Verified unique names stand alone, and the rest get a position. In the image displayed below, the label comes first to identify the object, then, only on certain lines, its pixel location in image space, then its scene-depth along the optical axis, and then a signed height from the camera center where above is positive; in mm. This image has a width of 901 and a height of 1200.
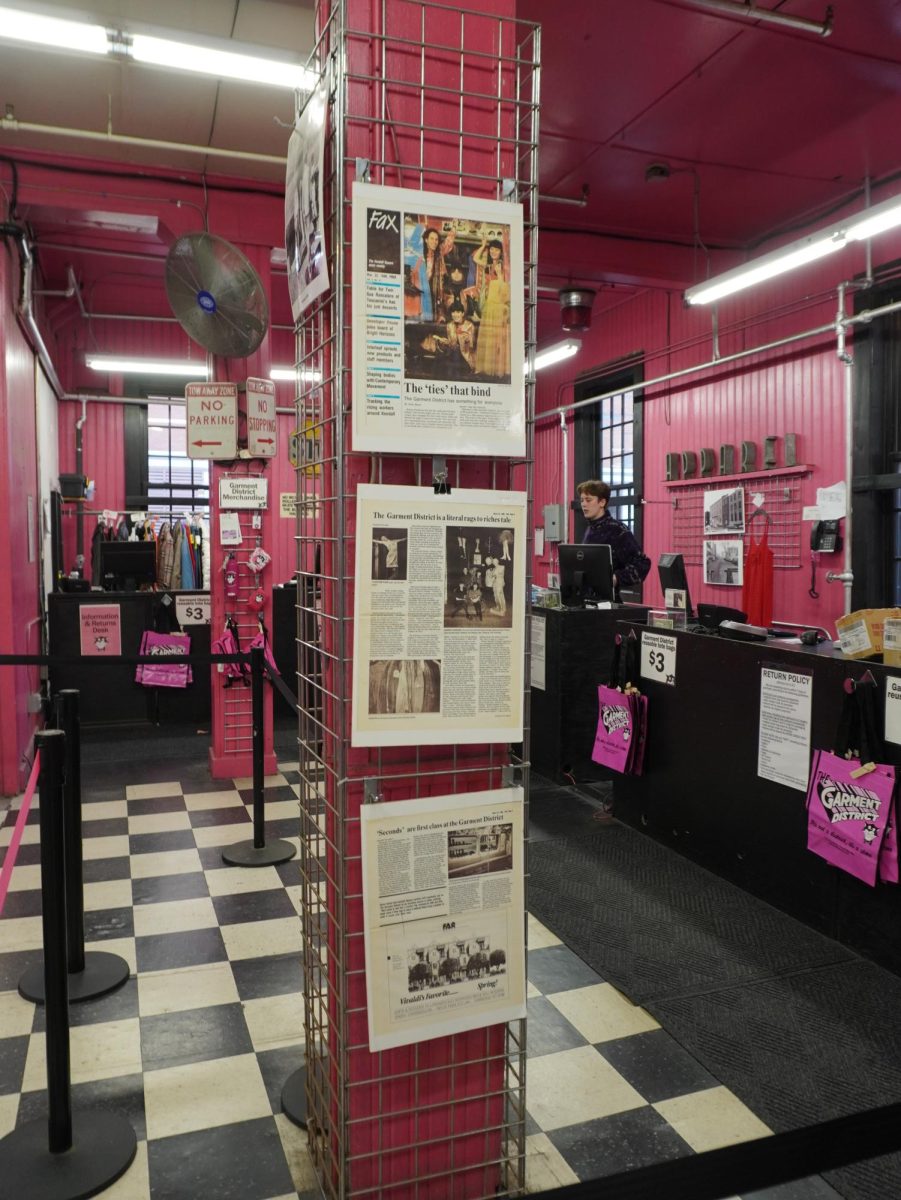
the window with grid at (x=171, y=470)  10445 +1120
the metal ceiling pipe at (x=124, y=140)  4574 +2312
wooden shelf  6332 +686
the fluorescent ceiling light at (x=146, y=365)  9055 +2103
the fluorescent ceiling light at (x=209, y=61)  3443 +2057
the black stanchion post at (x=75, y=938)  2660 -1255
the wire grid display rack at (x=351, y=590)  1555 -56
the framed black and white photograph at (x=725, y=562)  6895 +1
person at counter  5871 +179
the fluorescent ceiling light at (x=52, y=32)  3264 +2061
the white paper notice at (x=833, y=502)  5930 +420
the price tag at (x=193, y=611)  6730 -397
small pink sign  6680 -533
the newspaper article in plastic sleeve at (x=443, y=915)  1577 -670
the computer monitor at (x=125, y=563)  7062 -22
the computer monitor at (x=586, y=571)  5227 -57
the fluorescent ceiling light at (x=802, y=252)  4391 +1824
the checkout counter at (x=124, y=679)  6629 -928
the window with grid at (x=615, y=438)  8508 +1341
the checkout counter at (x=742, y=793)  2926 -952
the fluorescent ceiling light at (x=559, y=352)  7980 +1994
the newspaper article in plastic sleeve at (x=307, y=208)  1589 +698
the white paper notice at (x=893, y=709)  2689 -463
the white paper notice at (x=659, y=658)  3833 -438
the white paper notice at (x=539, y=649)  4976 -515
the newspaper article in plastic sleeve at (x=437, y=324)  1490 +423
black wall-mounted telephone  5930 +173
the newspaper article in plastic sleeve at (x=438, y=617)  1527 -102
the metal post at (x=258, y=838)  3736 -1295
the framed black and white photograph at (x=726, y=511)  6887 +419
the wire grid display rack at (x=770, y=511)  6395 +403
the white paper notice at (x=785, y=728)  3061 -607
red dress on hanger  6508 -168
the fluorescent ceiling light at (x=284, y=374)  9794 +2241
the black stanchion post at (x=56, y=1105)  1860 -1232
